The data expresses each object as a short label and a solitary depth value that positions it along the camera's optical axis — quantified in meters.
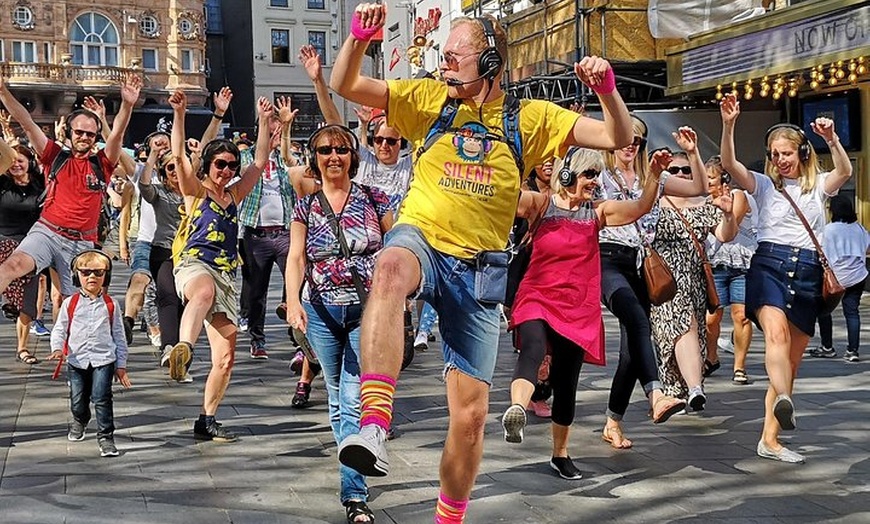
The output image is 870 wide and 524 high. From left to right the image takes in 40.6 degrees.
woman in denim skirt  6.70
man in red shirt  8.84
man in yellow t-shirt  4.47
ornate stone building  59.69
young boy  6.92
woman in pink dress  6.36
